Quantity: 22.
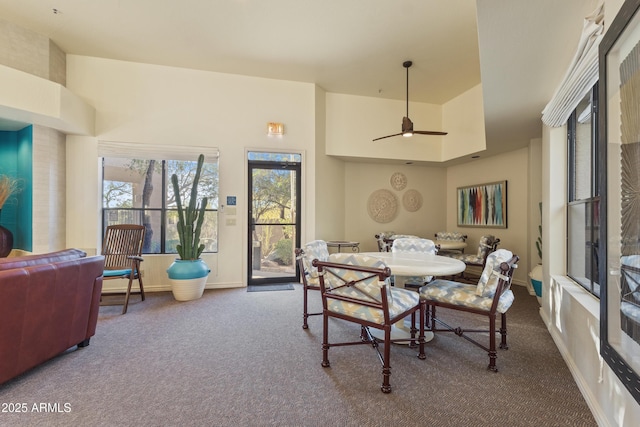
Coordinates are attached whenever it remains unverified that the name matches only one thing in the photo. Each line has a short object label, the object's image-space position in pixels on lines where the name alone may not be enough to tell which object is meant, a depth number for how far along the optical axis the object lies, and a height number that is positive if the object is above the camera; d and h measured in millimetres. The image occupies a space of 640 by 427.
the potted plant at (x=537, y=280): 3500 -856
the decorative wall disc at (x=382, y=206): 5641 +141
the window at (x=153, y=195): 4148 +274
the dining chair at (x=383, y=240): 4696 -483
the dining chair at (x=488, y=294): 2045 -652
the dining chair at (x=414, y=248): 3163 -412
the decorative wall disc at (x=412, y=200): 5836 +271
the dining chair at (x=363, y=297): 1808 -604
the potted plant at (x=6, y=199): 3392 +165
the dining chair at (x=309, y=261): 2963 -530
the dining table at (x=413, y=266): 2129 -441
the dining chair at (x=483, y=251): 4219 -587
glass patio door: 4605 -72
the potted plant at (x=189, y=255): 3730 -593
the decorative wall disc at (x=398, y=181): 5777 +668
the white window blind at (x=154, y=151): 4000 +919
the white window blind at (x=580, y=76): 1522 +948
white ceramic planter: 3717 -1023
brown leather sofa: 1770 -676
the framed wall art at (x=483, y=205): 4863 +147
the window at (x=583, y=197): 2119 +137
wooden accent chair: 3775 -435
